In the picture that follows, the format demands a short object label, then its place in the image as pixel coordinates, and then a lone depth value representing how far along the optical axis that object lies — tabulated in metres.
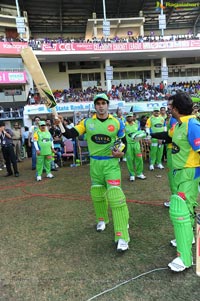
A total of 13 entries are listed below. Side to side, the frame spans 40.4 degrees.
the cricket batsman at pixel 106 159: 3.41
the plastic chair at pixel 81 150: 10.32
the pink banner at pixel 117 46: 25.34
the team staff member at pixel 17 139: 12.20
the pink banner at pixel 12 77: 23.92
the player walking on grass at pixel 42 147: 7.89
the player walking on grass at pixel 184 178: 2.71
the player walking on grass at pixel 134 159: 7.26
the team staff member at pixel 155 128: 8.06
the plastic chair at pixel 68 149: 11.04
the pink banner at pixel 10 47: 23.59
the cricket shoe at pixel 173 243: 3.42
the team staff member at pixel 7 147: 8.73
